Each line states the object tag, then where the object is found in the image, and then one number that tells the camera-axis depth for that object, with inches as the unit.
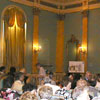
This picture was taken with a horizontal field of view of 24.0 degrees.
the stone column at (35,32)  534.9
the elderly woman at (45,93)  148.4
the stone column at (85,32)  553.3
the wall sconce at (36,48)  537.3
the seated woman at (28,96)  132.9
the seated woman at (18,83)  223.5
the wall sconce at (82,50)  552.8
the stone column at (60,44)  591.5
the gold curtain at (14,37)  483.2
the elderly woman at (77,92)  174.0
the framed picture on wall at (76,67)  514.0
